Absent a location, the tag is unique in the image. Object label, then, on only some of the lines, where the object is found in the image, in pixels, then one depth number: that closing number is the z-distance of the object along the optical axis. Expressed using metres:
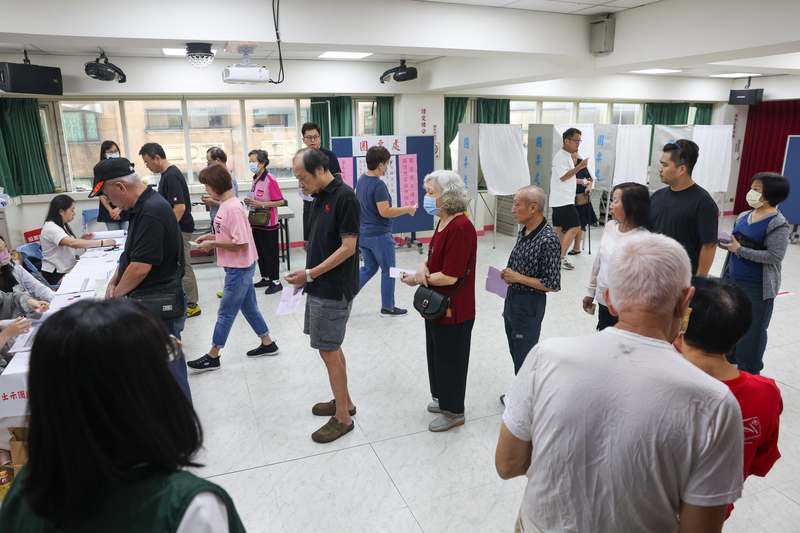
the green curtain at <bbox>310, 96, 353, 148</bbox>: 7.64
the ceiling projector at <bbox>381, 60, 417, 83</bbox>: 6.43
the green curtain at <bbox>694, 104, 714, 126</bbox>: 10.32
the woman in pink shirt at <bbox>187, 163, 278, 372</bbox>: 3.43
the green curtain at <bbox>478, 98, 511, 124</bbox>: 8.66
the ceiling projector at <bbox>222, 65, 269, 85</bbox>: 4.44
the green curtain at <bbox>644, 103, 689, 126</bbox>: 10.04
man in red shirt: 1.34
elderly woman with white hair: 2.58
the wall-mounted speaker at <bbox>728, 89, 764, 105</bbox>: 9.39
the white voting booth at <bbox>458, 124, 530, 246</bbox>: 7.49
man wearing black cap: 2.49
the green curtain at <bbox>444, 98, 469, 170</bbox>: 8.29
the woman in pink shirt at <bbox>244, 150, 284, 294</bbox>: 5.26
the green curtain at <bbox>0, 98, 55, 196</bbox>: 6.46
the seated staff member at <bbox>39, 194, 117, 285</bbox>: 4.18
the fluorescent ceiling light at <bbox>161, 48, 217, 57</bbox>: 5.94
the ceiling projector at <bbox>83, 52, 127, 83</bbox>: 5.72
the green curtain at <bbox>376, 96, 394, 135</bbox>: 7.88
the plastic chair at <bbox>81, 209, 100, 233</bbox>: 6.92
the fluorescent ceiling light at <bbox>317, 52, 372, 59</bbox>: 6.59
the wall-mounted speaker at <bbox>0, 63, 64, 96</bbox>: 5.32
